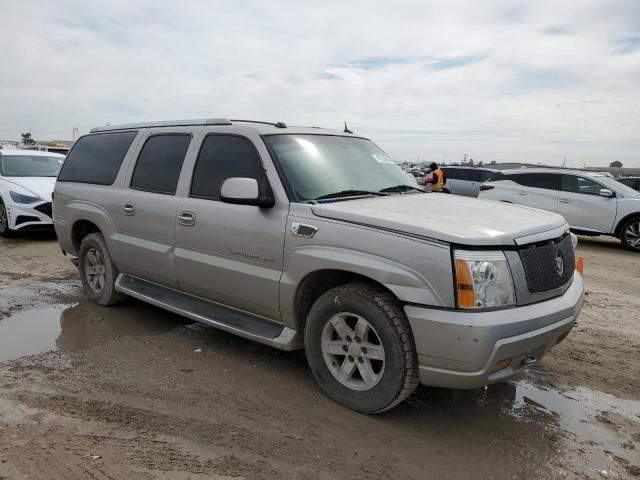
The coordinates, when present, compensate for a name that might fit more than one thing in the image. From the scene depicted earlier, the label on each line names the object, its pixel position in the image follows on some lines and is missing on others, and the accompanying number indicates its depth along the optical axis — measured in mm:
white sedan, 9469
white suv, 11023
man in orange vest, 15203
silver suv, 3000
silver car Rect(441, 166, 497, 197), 17938
